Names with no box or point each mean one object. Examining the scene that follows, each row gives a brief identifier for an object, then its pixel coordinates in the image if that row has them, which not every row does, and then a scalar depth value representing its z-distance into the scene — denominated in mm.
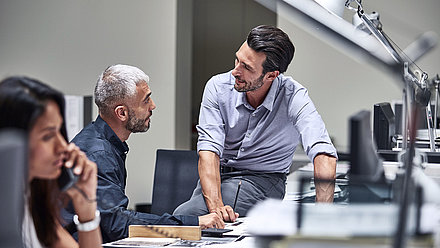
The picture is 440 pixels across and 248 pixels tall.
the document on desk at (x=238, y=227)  2706
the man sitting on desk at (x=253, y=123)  3334
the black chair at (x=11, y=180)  1490
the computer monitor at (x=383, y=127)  3661
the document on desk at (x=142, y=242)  2502
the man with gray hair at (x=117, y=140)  2759
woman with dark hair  1864
